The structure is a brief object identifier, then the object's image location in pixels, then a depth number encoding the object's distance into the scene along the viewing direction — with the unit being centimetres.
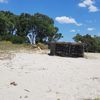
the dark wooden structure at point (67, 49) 1011
